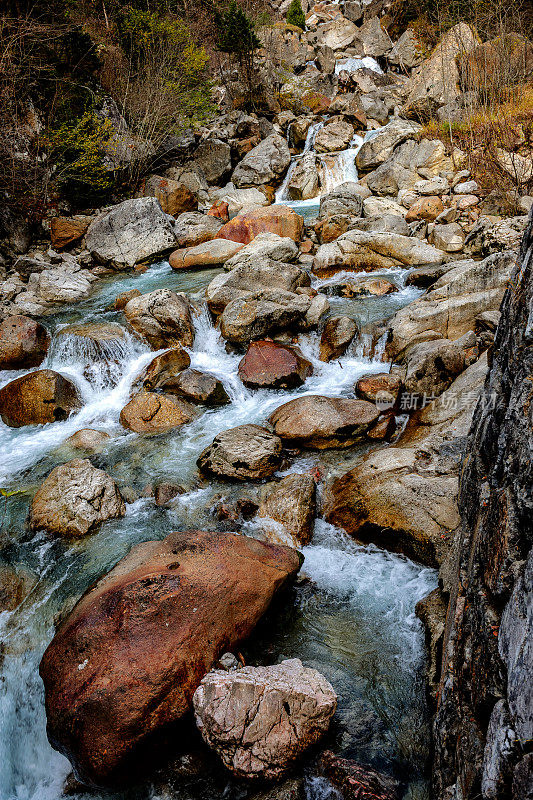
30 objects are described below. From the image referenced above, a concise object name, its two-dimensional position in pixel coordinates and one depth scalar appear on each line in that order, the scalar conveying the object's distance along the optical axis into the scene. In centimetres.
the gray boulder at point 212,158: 1925
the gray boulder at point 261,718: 255
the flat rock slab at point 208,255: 1175
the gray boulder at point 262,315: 812
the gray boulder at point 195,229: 1341
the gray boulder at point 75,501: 480
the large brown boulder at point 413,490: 403
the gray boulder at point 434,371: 602
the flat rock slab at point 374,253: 1026
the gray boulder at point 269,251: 1015
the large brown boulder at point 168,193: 1595
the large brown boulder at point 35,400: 726
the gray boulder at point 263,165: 1858
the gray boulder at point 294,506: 459
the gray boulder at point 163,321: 852
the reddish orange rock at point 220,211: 1534
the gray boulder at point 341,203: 1278
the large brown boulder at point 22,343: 805
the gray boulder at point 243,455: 545
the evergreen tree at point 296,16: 3069
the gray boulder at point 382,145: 1638
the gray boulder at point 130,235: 1291
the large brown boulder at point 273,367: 739
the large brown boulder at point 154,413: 686
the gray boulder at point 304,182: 1730
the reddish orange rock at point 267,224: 1203
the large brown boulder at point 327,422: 584
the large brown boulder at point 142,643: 269
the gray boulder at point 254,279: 916
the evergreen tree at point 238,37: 2083
